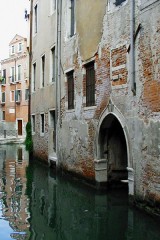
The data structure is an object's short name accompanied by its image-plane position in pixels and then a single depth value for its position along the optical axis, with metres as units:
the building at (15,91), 38.38
